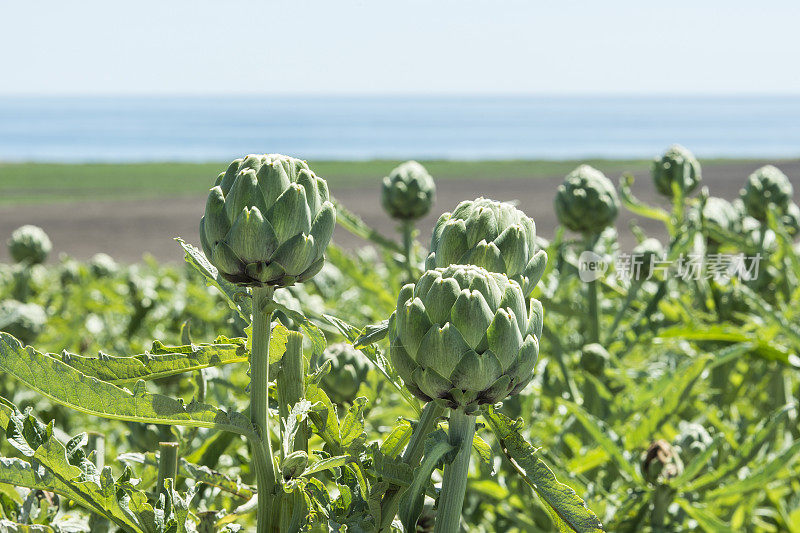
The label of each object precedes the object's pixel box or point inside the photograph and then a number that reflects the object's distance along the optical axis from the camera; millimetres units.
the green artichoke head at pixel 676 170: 4408
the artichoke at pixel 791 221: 4695
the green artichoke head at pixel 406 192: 4395
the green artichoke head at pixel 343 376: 3773
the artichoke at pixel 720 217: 4348
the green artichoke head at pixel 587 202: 4250
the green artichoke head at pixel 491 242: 2833
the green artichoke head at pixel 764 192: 4477
